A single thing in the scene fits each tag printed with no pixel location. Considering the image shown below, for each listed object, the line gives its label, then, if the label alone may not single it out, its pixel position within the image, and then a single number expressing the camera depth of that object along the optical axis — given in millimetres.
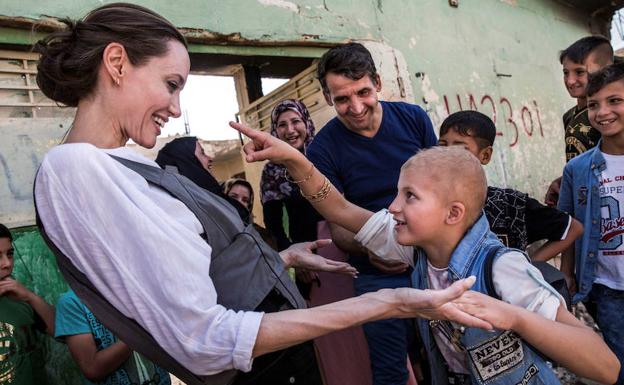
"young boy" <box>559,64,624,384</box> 2234
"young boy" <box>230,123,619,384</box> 1139
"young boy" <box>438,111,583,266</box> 2002
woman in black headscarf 2605
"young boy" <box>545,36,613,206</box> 2900
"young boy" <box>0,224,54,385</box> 2068
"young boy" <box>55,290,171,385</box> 1982
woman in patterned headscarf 3074
